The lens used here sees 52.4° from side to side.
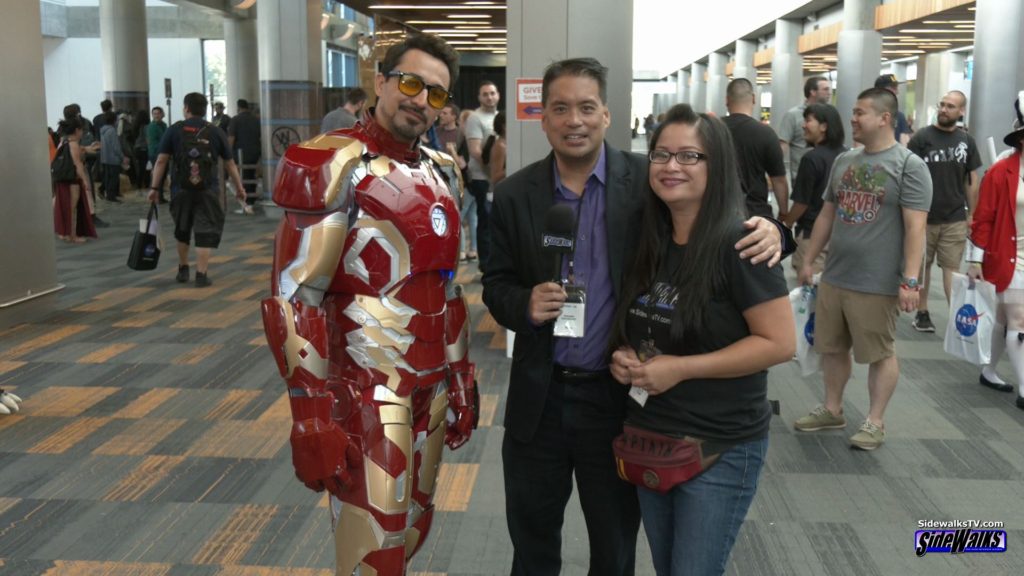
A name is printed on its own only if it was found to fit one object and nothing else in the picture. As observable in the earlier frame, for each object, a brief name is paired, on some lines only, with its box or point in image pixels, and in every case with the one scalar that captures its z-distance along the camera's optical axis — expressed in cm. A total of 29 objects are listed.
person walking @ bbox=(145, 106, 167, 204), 1919
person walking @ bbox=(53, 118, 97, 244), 1162
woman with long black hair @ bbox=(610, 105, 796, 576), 222
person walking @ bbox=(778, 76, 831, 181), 863
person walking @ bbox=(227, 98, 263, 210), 1733
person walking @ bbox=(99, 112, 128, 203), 1734
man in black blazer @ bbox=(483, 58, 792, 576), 254
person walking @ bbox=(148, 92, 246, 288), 899
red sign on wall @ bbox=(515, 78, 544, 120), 641
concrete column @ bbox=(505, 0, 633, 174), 639
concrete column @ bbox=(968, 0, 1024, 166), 1179
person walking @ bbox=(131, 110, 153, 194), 2023
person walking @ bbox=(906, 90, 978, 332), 740
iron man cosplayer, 228
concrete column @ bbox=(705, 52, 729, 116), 4750
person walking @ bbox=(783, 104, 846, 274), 646
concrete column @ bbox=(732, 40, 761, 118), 4012
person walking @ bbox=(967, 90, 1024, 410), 538
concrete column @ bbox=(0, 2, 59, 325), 762
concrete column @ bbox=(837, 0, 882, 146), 2109
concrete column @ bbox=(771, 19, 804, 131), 3127
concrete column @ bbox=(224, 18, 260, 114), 2558
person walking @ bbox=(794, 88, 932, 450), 456
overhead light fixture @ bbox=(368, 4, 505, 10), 1428
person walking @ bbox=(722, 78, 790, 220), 562
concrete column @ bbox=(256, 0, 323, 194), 1641
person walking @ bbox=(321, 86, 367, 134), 1063
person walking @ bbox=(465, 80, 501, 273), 952
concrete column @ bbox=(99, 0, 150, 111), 2147
